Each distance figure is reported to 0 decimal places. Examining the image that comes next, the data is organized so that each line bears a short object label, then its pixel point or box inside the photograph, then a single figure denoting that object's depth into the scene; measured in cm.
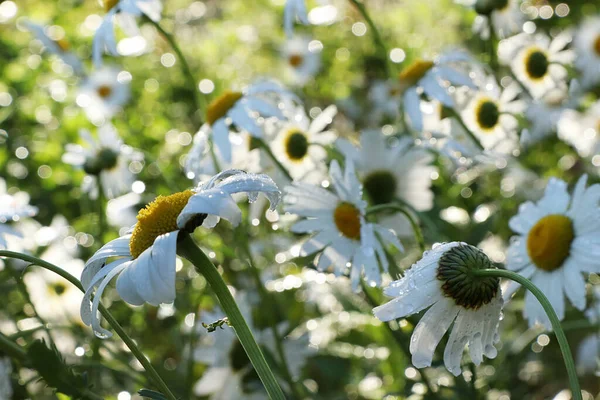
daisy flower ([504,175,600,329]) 100
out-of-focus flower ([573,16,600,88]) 130
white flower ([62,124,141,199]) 118
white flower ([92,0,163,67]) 112
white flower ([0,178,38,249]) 103
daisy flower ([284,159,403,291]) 104
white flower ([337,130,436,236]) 113
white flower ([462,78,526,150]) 113
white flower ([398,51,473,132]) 110
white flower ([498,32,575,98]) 118
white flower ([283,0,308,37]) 112
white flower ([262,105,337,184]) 113
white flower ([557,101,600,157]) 125
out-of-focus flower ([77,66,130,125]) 154
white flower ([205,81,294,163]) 109
